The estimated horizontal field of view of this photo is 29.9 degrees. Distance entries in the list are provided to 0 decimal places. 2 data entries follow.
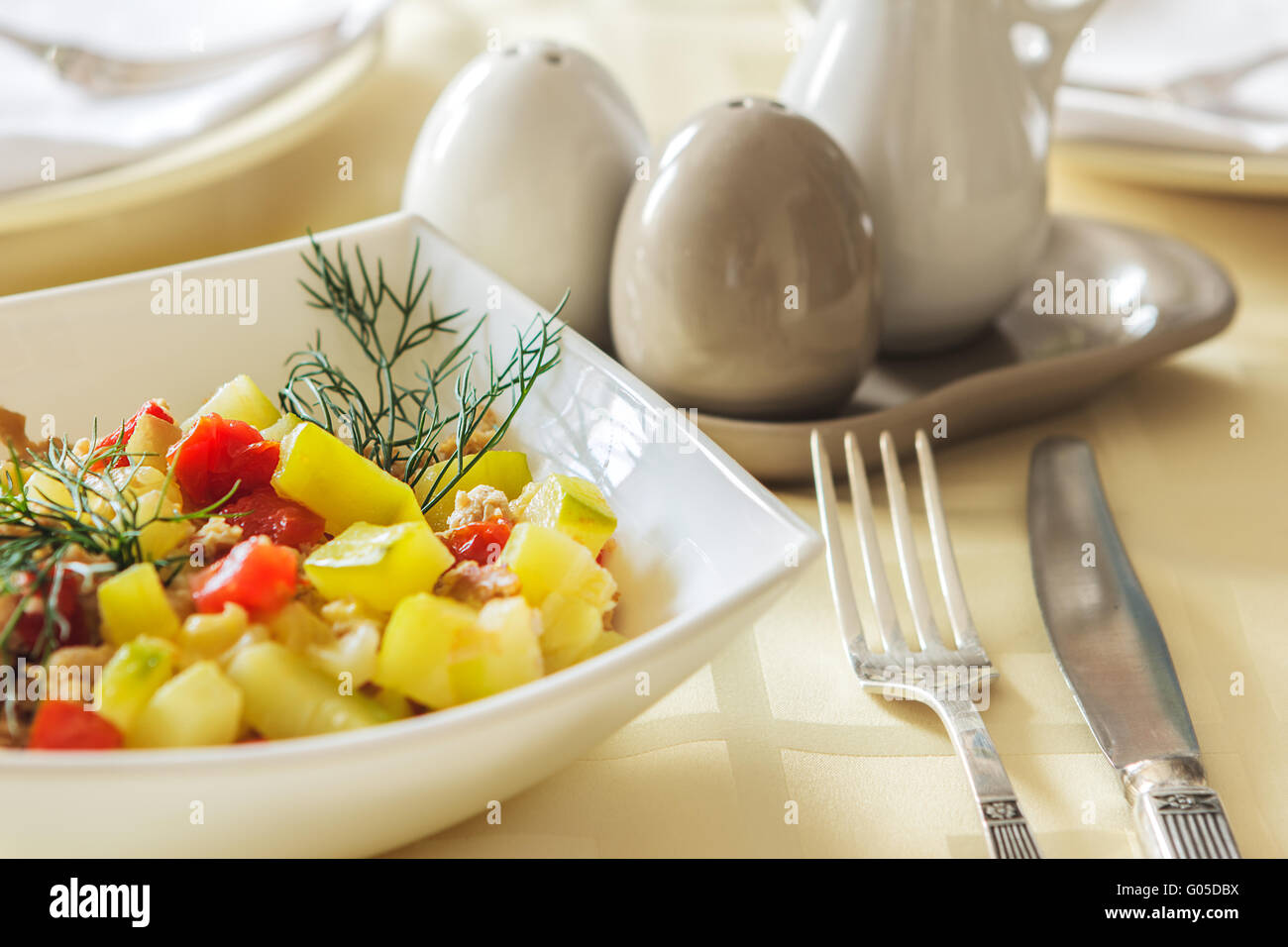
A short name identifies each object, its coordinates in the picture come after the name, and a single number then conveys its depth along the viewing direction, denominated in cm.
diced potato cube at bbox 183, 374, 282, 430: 39
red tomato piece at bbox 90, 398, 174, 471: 38
